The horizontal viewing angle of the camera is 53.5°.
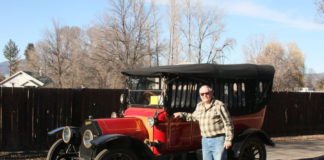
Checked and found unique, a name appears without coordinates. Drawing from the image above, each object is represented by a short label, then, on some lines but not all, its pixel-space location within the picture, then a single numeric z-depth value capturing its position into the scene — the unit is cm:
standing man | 488
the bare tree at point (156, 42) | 2706
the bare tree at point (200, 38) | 2806
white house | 3780
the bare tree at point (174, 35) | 2826
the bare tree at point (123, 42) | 2528
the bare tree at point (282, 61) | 4453
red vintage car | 553
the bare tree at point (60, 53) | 4080
